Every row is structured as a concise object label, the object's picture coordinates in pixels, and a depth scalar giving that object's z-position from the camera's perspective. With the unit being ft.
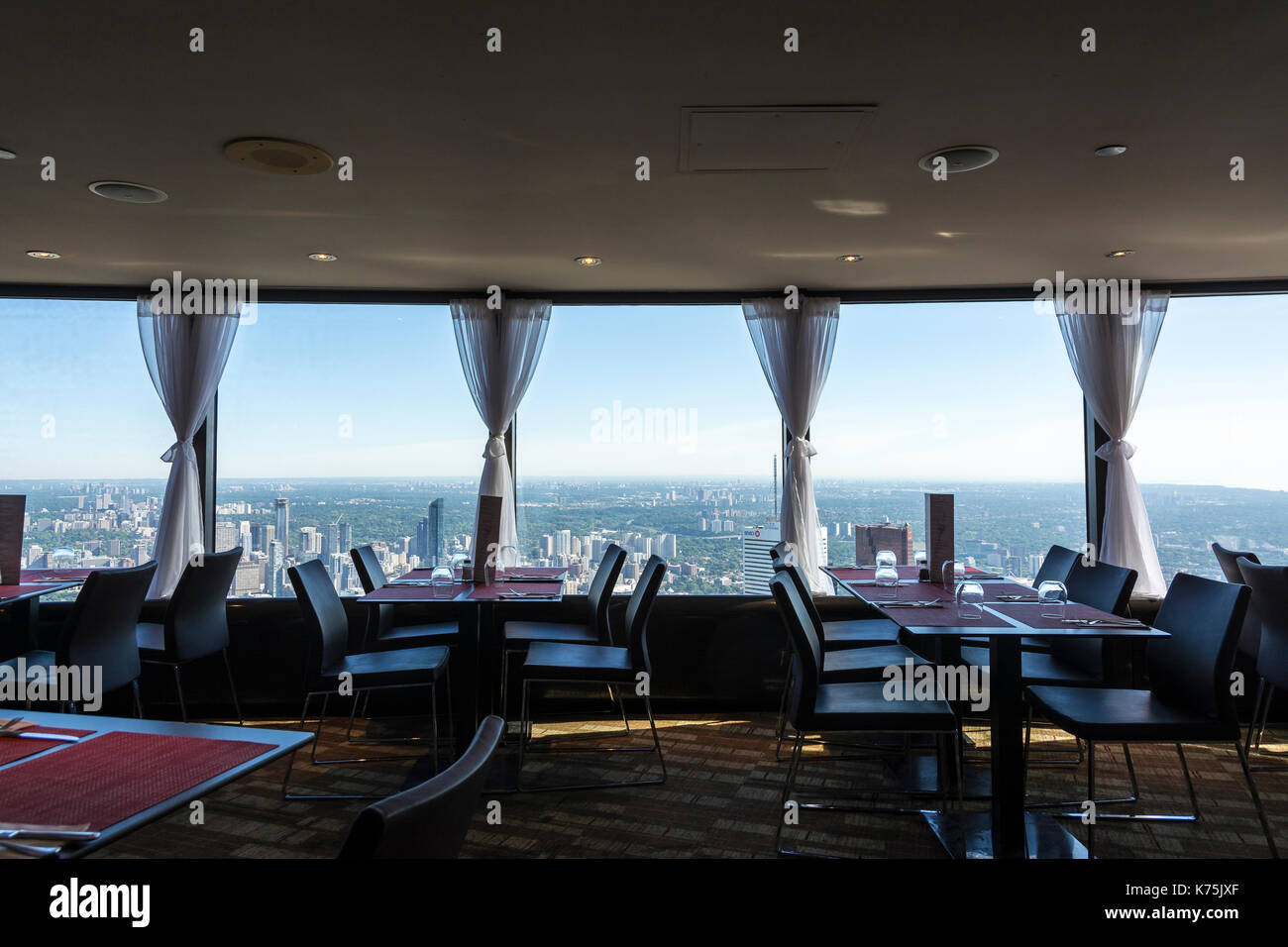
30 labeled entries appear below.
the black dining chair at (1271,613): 11.72
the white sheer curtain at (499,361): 17.65
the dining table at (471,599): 12.46
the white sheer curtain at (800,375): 17.65
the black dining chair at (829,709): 9.90
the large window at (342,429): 18.13
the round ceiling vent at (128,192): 11.16
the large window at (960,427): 18.16
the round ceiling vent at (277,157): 9.81
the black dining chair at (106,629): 11.55
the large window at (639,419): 18.28
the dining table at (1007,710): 9.66
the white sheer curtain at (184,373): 17.34
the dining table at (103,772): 4.27
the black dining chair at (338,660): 12.20
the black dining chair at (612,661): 12.71
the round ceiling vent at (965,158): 10.02
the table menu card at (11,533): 13.58
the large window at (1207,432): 17.66
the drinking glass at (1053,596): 11.06
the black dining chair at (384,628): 15.16
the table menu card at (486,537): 14.06
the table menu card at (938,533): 13.52
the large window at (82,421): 17.83
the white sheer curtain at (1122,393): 17.19
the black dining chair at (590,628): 14.80
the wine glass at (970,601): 10.60
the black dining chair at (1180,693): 9.30
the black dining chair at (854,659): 11.47
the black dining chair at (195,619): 13.55
